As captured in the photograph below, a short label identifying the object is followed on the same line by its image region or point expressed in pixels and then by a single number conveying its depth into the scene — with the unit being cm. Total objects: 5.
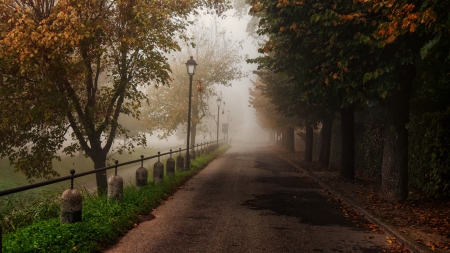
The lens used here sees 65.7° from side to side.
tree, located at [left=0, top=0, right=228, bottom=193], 964
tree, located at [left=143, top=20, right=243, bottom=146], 3148
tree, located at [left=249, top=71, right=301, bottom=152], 2228
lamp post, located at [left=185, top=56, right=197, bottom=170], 1623
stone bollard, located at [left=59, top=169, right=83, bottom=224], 602
